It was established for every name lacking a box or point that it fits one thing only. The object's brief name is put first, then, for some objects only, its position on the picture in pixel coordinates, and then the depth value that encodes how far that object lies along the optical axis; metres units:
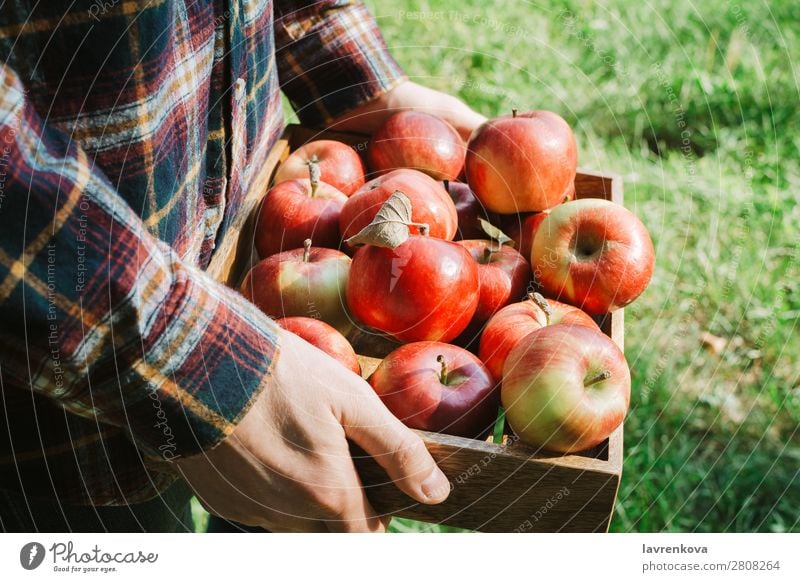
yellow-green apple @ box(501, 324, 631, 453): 0.83
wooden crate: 0.81
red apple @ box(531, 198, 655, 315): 1.04
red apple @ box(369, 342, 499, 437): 0.90
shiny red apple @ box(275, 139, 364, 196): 1.22
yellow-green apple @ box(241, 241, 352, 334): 1.04
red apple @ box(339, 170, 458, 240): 1.04
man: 0.64
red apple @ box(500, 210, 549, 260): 1.13
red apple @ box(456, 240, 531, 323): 1.05
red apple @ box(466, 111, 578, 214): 1.12
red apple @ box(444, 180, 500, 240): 1.18
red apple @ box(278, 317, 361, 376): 0.94
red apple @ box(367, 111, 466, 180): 1.21
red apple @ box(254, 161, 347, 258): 1.12
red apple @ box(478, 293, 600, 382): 0.95
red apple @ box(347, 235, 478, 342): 0.96
